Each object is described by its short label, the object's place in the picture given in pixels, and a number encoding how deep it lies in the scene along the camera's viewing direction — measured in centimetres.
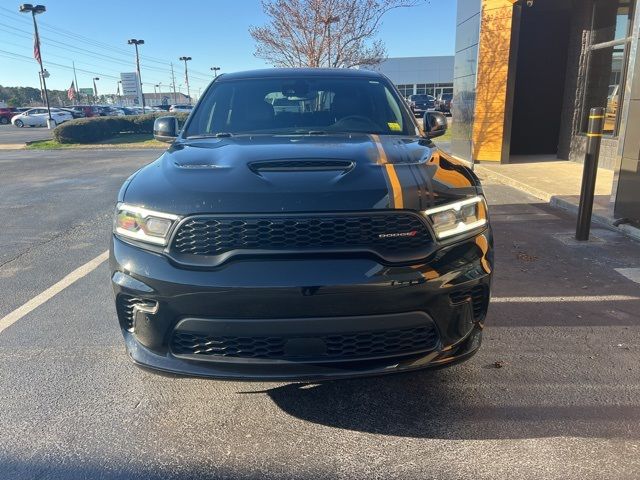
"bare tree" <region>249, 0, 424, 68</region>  1548
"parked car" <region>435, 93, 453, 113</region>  4028
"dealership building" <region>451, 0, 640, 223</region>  1062
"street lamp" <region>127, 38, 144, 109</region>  4675
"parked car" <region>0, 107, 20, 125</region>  4881
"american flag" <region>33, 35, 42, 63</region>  2747
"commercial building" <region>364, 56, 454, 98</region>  6444
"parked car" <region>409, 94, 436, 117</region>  3705
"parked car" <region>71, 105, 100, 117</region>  4544
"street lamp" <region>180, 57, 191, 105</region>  6312
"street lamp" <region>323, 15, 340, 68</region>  1517
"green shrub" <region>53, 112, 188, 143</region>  2297
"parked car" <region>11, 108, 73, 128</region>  4125
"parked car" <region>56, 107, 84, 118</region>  4322
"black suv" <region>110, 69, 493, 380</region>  214
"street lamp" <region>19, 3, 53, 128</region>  2748
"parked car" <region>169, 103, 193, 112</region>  4719
